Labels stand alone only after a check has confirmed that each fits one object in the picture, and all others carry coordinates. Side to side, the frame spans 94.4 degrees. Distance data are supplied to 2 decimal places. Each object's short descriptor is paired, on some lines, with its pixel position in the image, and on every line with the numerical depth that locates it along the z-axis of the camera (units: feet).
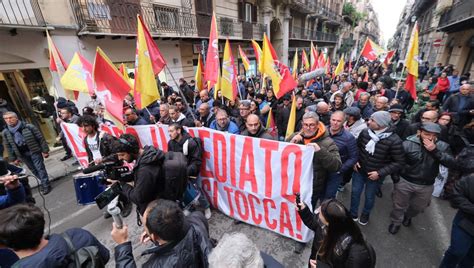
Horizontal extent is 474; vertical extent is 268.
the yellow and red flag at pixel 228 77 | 16.83
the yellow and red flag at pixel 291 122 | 11.92
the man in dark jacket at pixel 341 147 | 10.07
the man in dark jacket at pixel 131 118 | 15.29
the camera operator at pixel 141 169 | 7.48
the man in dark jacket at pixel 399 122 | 12.88
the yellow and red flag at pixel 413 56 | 16.70
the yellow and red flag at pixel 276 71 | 16.93
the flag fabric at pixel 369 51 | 28.01
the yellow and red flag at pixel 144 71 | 11.49
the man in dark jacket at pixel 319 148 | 8.61
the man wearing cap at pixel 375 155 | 9.23
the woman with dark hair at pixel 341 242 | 4.85
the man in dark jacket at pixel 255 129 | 10.53
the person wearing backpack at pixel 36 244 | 4.28
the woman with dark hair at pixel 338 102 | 17.71
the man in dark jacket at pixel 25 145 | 14.08
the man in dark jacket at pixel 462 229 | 6.39
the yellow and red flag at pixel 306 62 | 30.14
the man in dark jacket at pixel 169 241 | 4.57
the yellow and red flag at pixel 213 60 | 16.26
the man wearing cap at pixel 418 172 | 8.36
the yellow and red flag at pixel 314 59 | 28.07
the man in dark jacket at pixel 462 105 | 15.28
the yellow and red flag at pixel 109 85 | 11.03
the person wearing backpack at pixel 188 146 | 10.45
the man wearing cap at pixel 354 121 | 12.10
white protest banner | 8.80
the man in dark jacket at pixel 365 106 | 16.95
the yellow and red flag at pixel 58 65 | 16.02
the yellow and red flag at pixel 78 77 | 15.19
